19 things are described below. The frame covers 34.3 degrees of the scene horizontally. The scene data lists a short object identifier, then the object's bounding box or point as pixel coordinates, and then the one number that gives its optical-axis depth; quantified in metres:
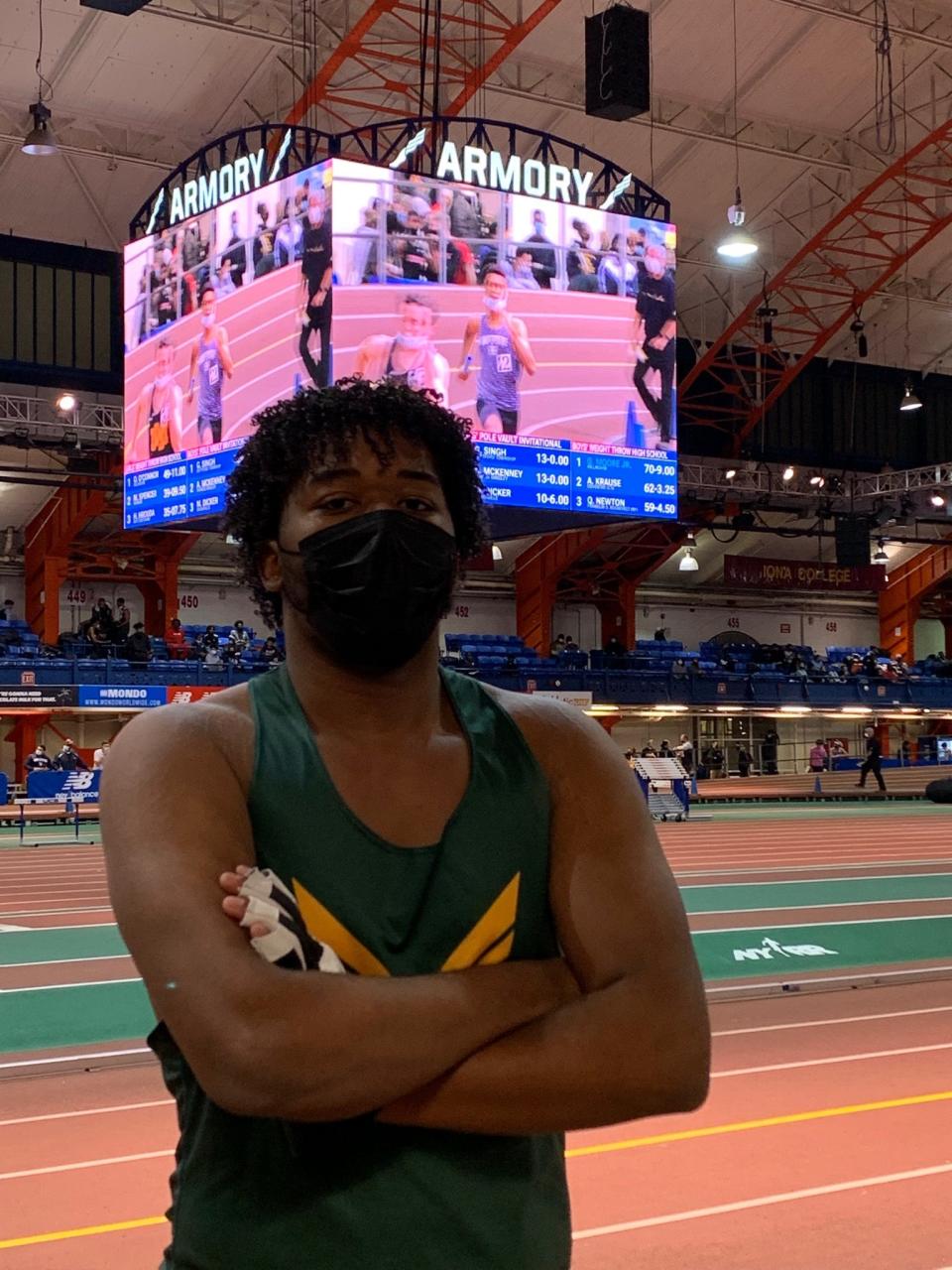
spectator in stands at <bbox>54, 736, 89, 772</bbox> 28.00
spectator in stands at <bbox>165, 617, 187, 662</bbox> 33.88
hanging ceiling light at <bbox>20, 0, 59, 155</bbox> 19.20
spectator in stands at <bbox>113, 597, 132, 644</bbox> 33.38
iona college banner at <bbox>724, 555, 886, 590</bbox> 43.94
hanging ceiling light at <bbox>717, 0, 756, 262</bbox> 21.19
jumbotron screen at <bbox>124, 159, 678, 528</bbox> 17.23
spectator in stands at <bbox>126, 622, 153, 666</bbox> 32.28
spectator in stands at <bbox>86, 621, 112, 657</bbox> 32.62
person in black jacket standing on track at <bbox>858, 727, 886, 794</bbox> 31.72
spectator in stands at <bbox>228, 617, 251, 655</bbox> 34.90
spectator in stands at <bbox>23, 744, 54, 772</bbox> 29.30
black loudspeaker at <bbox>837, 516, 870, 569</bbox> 35.41
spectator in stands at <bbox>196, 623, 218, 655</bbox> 33.96
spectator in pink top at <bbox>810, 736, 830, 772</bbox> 36.81
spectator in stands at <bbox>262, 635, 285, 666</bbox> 32.62
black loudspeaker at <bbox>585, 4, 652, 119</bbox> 18.06
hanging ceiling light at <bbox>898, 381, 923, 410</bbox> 33.69
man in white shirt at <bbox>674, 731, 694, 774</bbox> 36.38
